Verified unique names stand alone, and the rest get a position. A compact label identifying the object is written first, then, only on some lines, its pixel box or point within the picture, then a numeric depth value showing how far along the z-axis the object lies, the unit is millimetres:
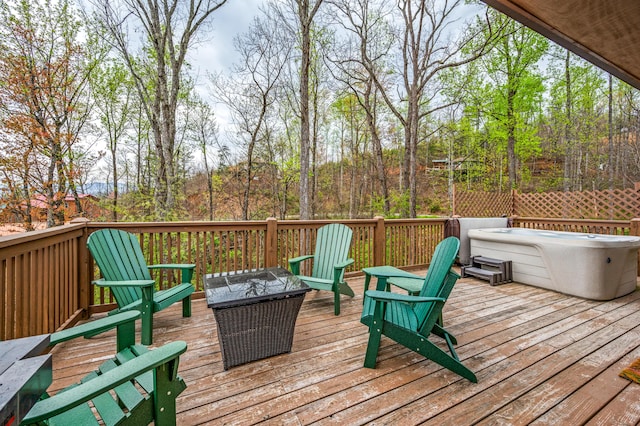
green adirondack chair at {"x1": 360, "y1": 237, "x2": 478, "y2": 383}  1874
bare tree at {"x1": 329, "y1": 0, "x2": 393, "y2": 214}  8273
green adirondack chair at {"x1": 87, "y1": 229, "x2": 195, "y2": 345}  2297
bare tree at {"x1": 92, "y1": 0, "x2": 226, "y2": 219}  6965
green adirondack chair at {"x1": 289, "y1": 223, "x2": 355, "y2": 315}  3164
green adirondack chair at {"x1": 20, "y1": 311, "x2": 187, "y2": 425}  876
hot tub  3350
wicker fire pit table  1952
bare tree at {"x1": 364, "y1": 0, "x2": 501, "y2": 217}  7941
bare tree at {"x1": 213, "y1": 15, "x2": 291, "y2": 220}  8844
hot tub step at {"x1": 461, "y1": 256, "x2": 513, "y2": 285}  4066
